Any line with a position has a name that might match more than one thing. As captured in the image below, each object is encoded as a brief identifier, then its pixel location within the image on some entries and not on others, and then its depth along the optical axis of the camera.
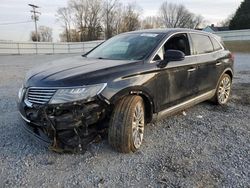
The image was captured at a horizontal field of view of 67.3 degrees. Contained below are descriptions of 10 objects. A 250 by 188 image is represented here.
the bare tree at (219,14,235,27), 57.16
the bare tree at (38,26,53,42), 53.07
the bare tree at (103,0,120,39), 37.95
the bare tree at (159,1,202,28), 54.59
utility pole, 36.10
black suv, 2.17
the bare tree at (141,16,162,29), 45.98
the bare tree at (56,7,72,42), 40.83
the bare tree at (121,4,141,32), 38.98
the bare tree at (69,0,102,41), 38.24
